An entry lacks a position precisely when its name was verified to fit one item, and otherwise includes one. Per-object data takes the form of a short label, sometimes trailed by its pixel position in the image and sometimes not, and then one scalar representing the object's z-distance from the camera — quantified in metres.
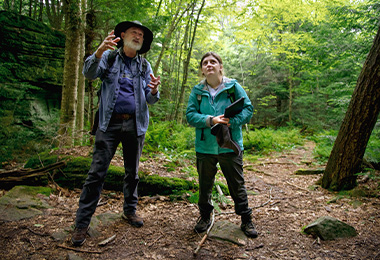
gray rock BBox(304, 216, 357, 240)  2.80
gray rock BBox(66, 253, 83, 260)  2.27
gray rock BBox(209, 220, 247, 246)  2.79
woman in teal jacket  2.83
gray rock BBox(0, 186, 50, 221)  3.03
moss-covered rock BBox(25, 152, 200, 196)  4.21
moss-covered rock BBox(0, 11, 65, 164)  7.83
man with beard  2.72
